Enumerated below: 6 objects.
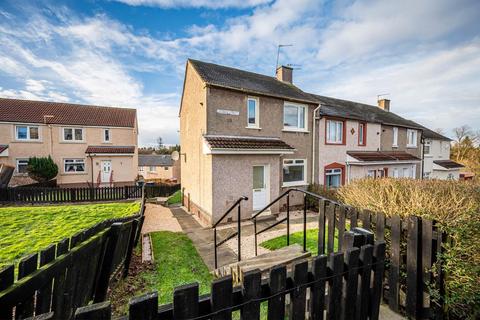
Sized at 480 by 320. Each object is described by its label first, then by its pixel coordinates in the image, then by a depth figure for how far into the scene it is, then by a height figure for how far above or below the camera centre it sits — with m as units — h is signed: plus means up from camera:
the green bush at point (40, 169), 19.20 -1.47
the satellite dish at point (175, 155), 14.17 -0.16
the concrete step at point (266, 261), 4.15 -2.23
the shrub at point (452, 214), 2.43 -0.95
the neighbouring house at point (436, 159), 24.72 -0.82
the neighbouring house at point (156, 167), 48.22 -3.22
